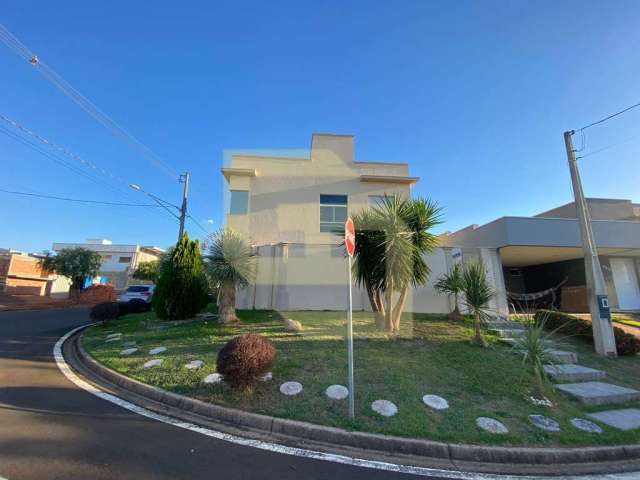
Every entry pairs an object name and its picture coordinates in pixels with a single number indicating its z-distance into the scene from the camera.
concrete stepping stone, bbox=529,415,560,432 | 4.19
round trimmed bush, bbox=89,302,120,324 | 10.45
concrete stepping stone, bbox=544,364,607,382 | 6.14
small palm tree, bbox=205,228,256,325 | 9.05
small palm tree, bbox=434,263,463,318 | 9.72
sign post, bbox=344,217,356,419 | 4.14
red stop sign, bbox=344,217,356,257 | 4.47
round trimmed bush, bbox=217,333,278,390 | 4.51
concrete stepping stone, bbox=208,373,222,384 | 5.14
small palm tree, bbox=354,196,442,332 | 7.88
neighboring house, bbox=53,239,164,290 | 42.81
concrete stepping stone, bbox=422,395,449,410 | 4.56
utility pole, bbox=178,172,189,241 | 15.86
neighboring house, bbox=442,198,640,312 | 12.15
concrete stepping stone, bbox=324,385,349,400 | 4.69
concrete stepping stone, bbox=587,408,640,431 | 4.43
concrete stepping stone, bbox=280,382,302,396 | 4.82
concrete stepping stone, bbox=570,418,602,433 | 4.24
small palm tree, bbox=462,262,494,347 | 7.39
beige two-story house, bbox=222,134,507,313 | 12.08
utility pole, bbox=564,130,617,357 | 7.89
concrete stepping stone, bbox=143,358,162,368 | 5.99
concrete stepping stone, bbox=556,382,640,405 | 5.18
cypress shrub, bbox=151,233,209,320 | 10.01
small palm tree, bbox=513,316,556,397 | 5.11
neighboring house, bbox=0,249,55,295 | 25.78
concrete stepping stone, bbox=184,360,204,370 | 5.76
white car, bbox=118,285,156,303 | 16.99
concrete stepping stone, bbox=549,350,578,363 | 7.04
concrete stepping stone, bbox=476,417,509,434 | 4.02
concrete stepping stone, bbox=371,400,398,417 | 4.30
